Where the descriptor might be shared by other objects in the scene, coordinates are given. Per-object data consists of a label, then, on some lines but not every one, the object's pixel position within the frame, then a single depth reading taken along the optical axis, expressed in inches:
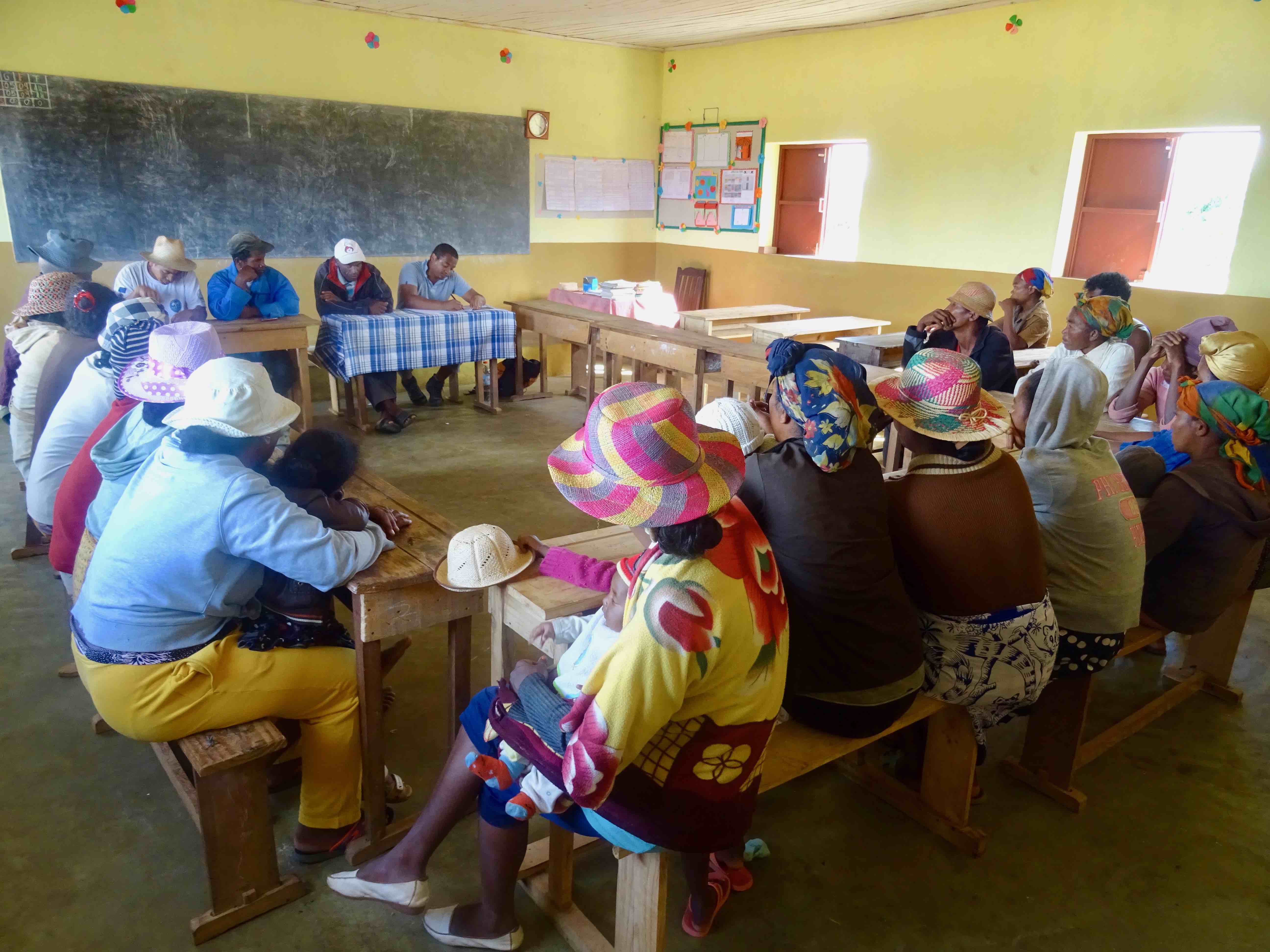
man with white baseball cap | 219.1
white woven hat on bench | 67.0
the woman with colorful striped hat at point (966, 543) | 68.5
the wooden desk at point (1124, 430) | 123.3
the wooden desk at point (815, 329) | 224.2
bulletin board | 304.5
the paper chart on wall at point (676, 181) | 327.3
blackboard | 220.2
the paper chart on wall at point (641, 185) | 332.8
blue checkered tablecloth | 211.6
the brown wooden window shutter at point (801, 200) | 291.6
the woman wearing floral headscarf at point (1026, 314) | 184.1
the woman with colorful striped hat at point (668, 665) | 46.7
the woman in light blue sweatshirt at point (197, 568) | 65.3
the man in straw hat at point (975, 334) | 160.2
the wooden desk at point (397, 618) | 70.3
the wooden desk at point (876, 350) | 183.8
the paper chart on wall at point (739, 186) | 305.1
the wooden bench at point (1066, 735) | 86.2
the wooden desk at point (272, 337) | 188.9
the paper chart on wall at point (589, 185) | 318.3
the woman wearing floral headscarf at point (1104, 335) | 135.9
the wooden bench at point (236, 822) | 64.7
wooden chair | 328.8
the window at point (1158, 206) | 213.6
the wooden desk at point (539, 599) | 65.3
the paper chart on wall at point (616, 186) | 325.4
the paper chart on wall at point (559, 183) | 309.9
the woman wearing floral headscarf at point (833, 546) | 62.2
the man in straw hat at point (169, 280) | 186.1
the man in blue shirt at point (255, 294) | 196.5
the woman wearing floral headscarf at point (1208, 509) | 88.1
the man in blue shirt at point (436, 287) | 234.5
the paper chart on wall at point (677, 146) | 324.5
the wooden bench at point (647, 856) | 59.6
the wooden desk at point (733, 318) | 259.0
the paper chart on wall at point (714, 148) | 311.6
